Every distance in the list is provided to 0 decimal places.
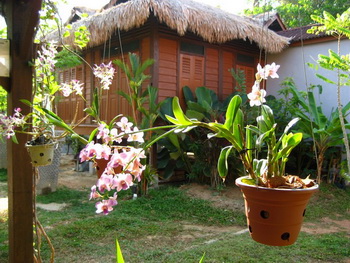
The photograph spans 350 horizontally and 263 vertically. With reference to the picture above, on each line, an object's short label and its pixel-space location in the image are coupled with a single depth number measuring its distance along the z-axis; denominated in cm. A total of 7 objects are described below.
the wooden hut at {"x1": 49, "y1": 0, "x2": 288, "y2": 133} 581
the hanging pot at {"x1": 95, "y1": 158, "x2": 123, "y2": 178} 227
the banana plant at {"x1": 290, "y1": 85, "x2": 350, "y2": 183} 579
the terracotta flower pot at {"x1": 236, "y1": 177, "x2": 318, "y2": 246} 125
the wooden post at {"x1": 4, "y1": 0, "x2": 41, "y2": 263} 225
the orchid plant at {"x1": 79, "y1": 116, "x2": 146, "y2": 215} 111
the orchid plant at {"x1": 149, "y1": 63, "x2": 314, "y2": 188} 126
